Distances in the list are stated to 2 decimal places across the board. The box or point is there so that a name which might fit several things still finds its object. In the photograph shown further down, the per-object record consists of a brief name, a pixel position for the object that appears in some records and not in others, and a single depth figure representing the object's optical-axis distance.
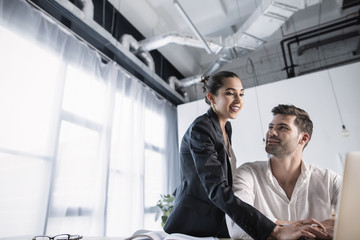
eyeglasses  0.81
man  1.12
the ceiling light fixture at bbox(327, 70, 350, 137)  2.83
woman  0.87
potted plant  3.10
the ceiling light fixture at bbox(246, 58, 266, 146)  4.71
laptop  0.47
